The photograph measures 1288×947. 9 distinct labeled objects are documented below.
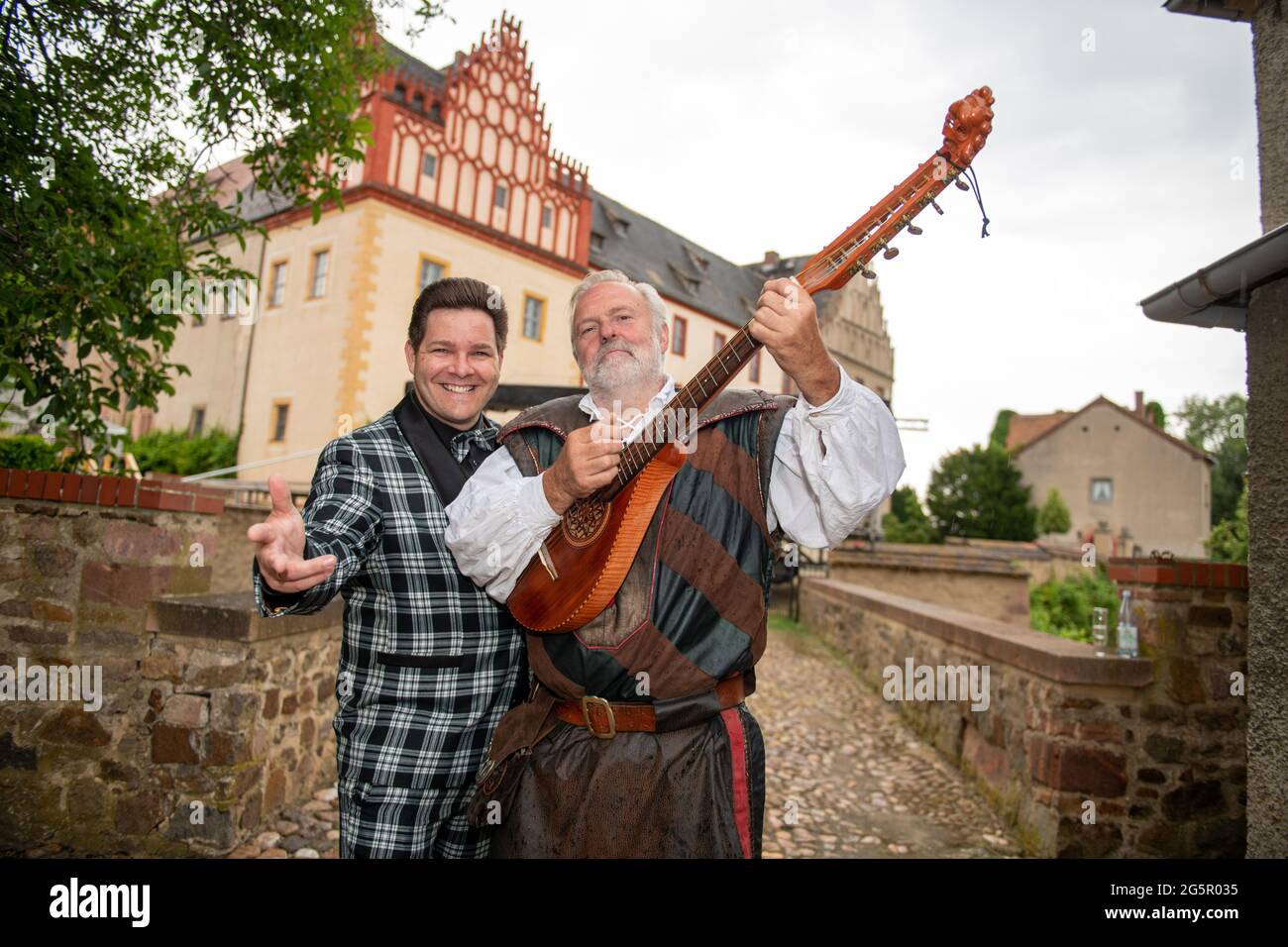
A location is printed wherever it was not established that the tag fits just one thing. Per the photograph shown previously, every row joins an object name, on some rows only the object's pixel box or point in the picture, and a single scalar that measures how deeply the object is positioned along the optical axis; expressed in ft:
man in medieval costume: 5.50
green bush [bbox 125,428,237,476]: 67.10
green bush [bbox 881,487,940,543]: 85.40
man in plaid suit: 6.15
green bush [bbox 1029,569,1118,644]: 48.09
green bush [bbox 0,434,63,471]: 20.55
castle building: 58.03
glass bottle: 13.29
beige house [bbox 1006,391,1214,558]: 102.22
